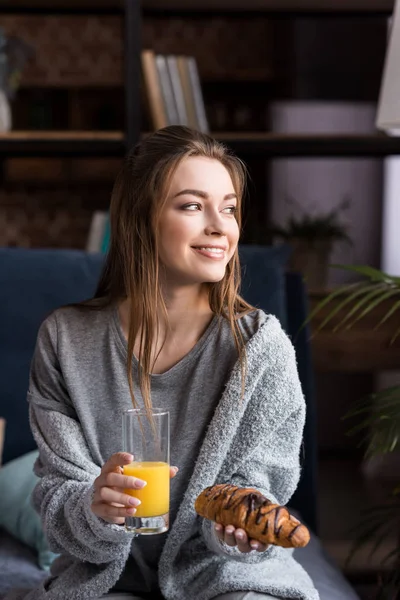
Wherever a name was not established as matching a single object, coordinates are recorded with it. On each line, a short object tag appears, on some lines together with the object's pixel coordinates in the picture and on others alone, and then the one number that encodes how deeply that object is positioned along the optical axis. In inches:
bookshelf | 104.8
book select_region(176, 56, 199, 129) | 110.6
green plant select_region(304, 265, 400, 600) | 64.6
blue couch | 79.0
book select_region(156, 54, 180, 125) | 109.5
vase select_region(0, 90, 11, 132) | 109.3
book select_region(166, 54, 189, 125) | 110.0
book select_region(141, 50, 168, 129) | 108.8
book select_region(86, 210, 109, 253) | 105.1
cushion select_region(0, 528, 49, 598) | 64.4
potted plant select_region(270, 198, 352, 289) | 113.2
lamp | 182.5
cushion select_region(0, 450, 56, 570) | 69.9
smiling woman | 51.6
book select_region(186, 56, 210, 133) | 111.2
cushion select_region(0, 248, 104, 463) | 79.7
